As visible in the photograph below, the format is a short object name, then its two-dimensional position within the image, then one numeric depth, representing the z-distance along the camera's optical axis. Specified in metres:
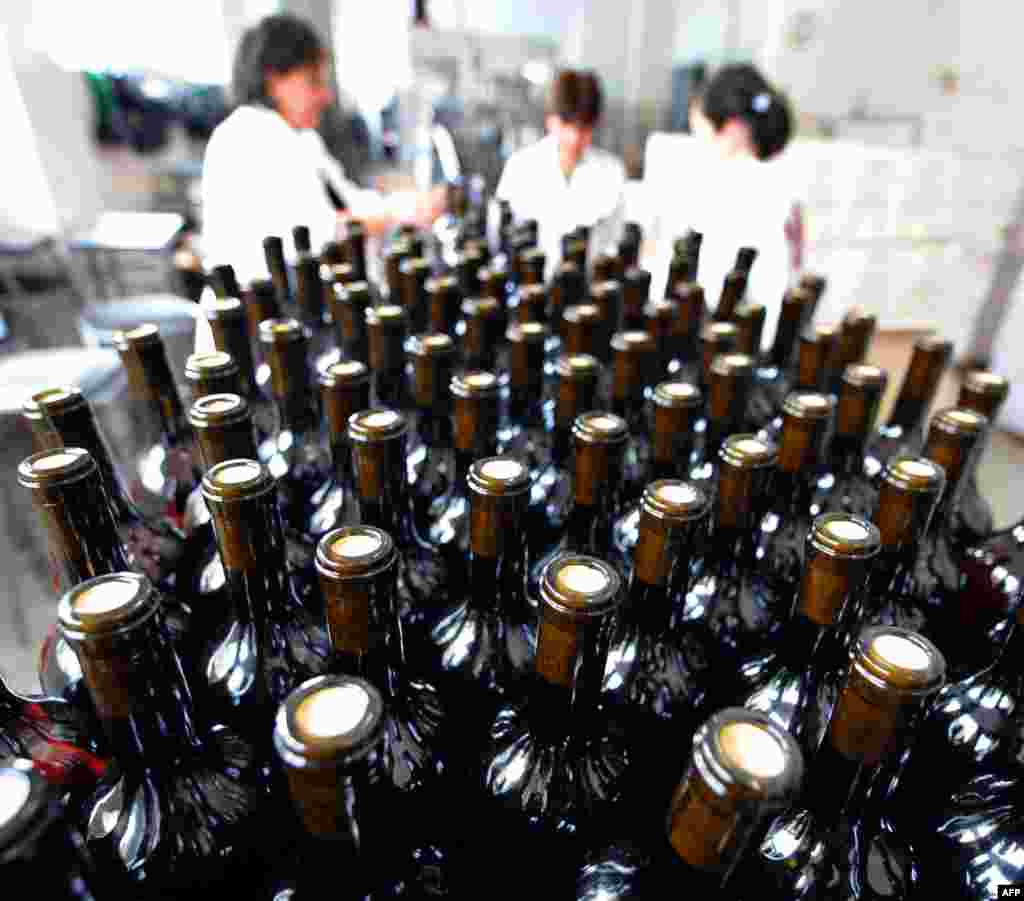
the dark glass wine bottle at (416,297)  0.88
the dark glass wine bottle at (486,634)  0.46
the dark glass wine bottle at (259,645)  0.42
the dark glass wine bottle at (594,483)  0.49
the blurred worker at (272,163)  1.34
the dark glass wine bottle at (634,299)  0.94
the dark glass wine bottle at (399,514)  0.48
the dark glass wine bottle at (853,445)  0.64
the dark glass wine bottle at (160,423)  0.64
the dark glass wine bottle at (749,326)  0.81
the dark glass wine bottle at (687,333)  0.88
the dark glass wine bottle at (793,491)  0.56
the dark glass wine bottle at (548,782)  0.41
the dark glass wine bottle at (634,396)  0.68
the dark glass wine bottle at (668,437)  0.57
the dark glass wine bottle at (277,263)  0.97
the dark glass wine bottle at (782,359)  0.86
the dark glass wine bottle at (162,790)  0.33
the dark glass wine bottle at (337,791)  0.27
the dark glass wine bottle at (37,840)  0.22
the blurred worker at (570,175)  1.83
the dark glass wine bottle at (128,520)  0.53
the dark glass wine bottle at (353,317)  0.79
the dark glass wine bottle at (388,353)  0.70
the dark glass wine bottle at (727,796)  0.26
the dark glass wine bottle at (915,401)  0.73
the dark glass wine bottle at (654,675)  0.45
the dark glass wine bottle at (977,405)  0.65
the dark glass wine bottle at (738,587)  0.49
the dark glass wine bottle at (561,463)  0.63
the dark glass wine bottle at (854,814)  0.32
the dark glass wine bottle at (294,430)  0.63
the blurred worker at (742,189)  1.50
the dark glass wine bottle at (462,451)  0.57
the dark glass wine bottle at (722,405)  0.66
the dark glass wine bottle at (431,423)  0.65
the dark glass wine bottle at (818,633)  0.38
